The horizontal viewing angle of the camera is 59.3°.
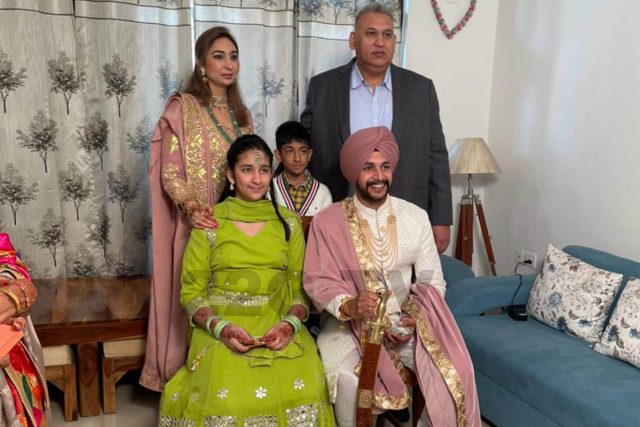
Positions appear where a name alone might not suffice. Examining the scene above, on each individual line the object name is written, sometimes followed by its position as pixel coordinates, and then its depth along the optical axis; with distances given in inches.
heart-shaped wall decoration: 130.0
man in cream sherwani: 69.8
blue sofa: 73.5
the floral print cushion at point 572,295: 90.4
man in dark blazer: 96.0
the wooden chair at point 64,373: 91.9
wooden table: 91.4
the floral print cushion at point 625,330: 82.0
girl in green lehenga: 65.6
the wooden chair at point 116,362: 95.0
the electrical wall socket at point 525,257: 125.4
